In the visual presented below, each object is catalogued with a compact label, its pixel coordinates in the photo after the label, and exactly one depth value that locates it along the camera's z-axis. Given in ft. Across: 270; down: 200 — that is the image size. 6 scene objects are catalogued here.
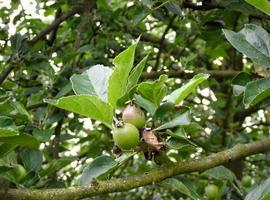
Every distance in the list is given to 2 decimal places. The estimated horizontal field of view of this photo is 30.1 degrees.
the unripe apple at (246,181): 7.33
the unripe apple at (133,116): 2.79
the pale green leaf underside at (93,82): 3.04
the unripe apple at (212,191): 5.29
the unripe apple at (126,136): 2.68
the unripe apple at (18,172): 3.98
